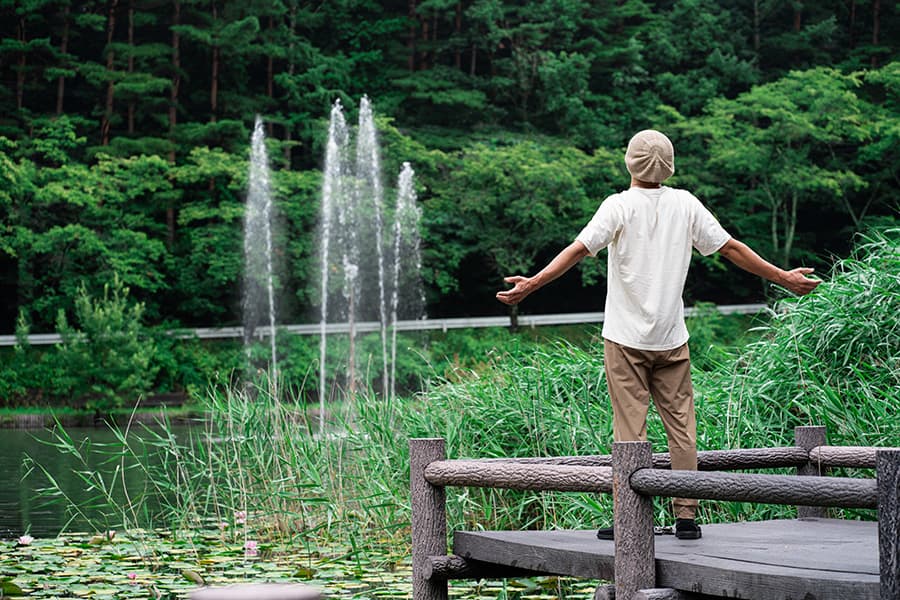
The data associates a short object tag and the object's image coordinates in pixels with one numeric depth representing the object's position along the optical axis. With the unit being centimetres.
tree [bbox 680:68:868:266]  2753
